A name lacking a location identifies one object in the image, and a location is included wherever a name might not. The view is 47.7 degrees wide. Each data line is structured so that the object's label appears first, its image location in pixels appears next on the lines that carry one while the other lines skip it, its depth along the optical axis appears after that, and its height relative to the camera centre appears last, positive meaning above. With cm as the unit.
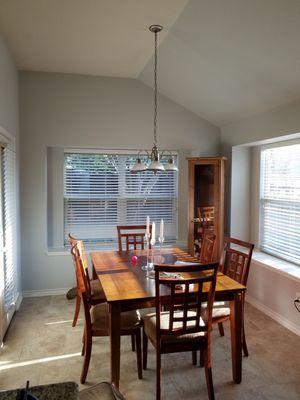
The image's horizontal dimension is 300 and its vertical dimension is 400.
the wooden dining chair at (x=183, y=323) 215 -92
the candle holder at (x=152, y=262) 298 -67
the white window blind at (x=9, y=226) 335 -38
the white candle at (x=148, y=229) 322 -36
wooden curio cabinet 433 -12
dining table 228 -72
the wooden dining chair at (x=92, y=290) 278 -93
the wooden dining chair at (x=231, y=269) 272 -69
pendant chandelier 285 +23
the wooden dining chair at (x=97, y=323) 254 -101
